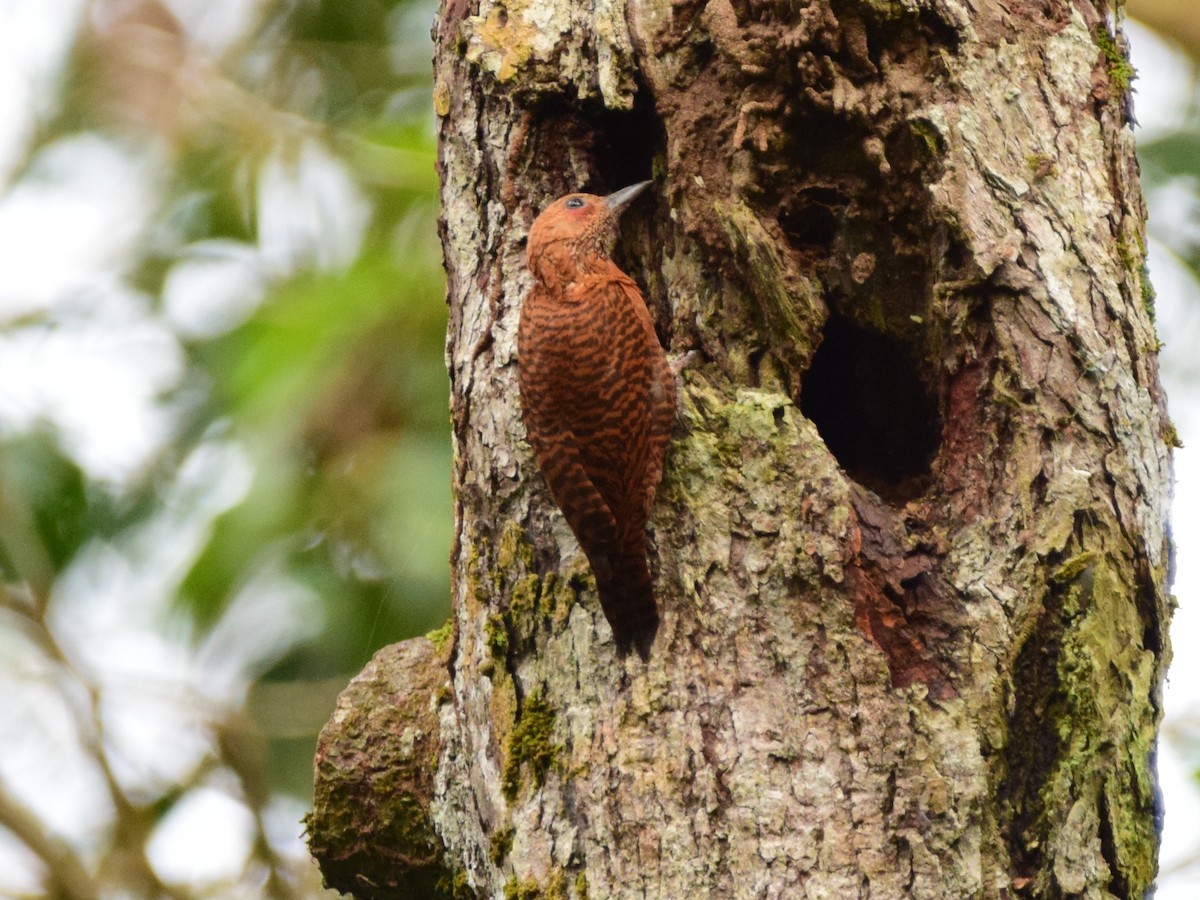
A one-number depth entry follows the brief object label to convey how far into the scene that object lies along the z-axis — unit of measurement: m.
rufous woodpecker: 5.82
